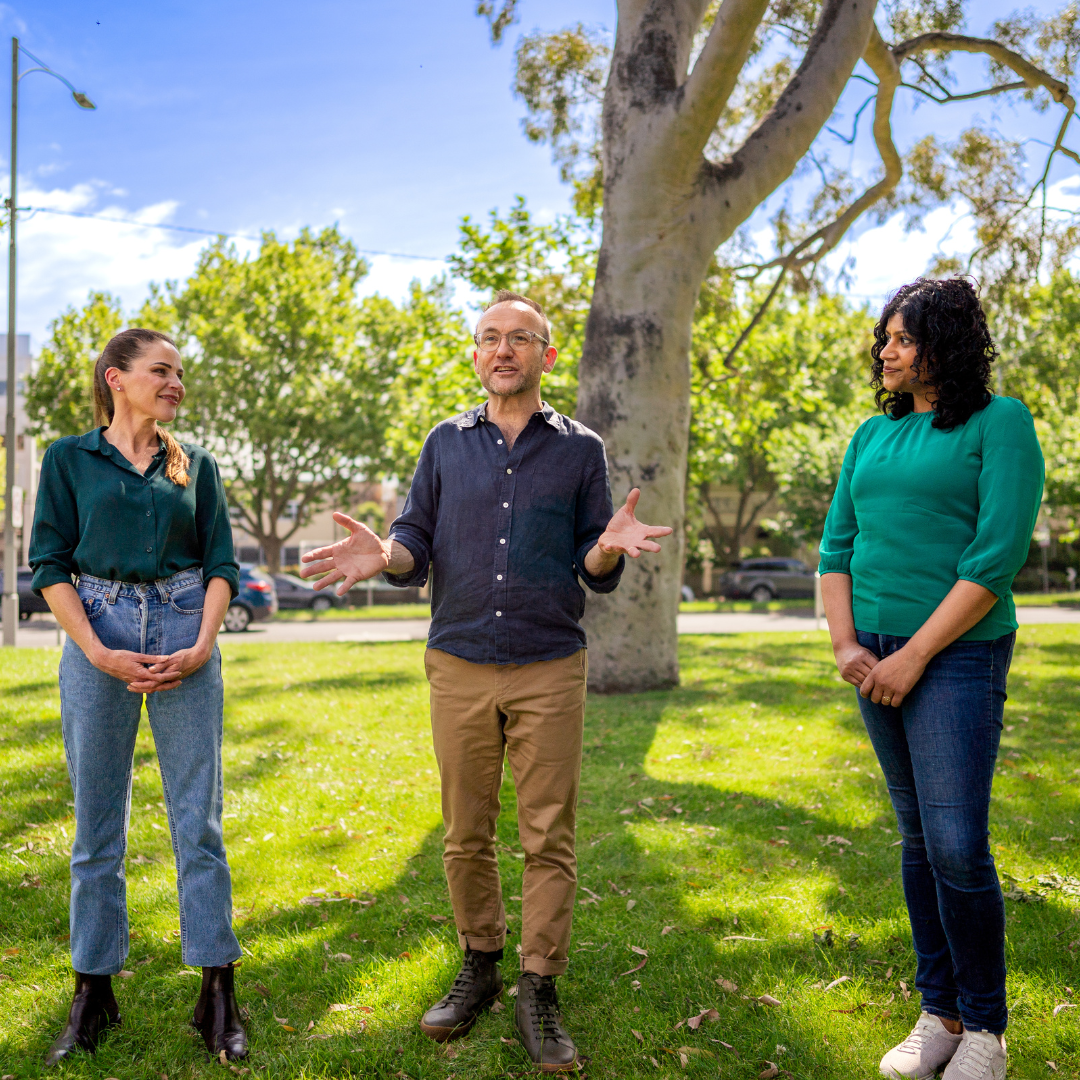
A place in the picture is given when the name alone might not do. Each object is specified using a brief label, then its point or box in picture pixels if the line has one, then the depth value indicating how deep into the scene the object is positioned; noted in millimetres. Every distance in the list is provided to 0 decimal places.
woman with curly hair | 2547
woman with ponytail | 2973
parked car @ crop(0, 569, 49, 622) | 25469
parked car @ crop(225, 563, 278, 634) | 21984
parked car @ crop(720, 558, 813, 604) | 35281
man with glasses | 3010
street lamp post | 14914
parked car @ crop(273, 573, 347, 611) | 30516
